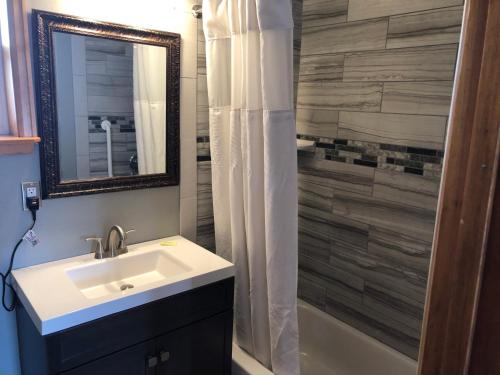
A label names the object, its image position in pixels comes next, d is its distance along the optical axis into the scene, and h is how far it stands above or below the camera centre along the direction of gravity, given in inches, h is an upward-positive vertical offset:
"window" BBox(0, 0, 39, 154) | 54.3 +3.9
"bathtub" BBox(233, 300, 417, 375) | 74.7 -48.4
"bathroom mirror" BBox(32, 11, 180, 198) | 60.3 +1.6
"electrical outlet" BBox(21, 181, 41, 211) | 60.2 -11.9
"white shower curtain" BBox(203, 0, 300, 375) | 60.1 -7.4
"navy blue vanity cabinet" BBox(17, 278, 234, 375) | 52.0 -32.9
